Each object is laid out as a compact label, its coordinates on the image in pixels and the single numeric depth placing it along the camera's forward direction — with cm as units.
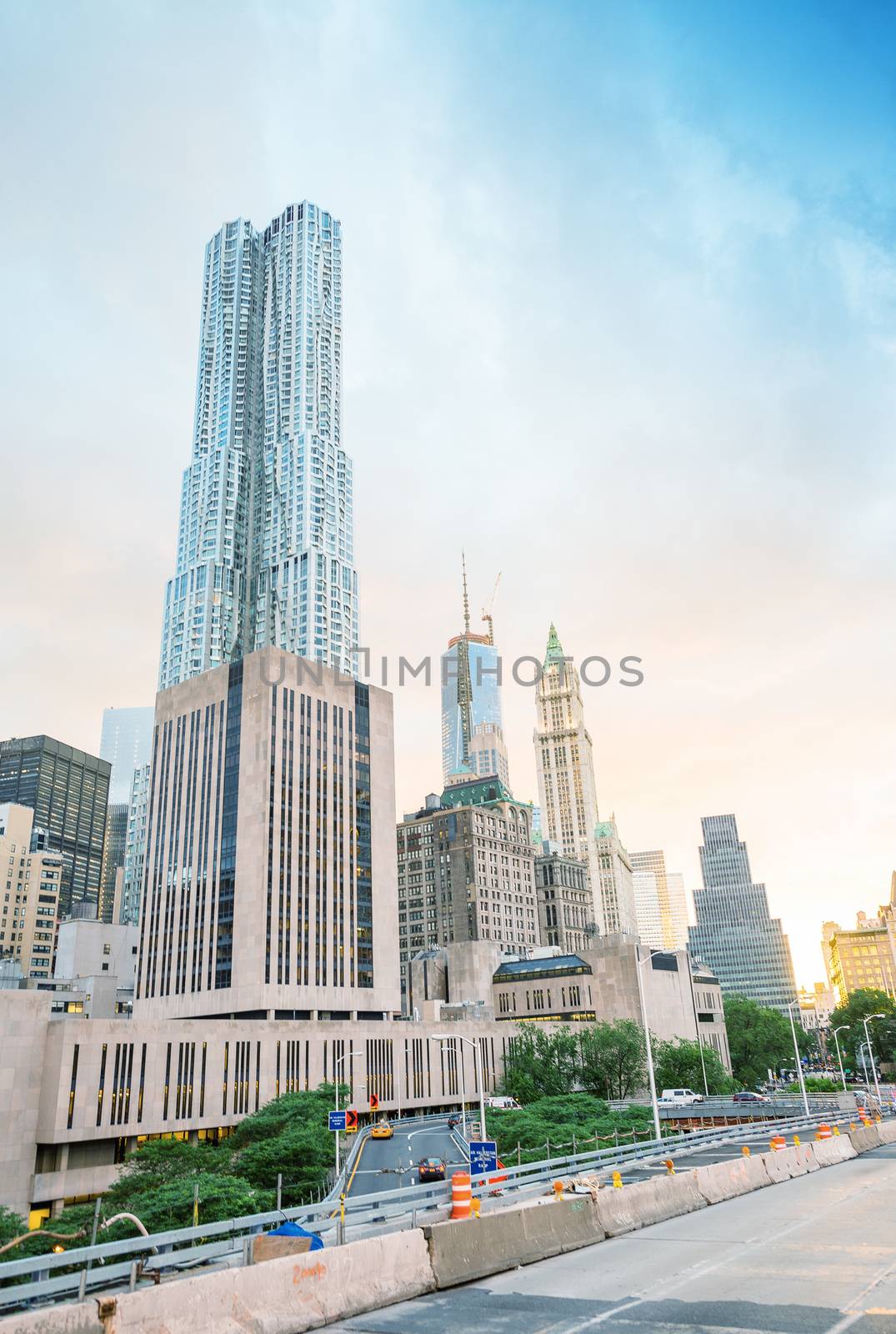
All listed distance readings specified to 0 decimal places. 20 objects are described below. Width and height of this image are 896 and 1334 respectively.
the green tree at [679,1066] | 11181
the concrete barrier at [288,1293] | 1091
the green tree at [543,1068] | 11062
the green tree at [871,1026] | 16950
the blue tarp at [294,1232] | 1488
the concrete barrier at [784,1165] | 2958
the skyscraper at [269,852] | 11831
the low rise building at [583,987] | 13612
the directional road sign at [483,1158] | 2697
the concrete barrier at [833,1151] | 3428
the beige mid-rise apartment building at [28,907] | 19150
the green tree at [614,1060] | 10900
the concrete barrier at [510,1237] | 1551
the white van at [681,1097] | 9312
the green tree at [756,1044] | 15425
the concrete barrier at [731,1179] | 2492
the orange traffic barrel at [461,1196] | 1769
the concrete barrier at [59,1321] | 1018
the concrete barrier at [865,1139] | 3919
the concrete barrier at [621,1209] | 1993
